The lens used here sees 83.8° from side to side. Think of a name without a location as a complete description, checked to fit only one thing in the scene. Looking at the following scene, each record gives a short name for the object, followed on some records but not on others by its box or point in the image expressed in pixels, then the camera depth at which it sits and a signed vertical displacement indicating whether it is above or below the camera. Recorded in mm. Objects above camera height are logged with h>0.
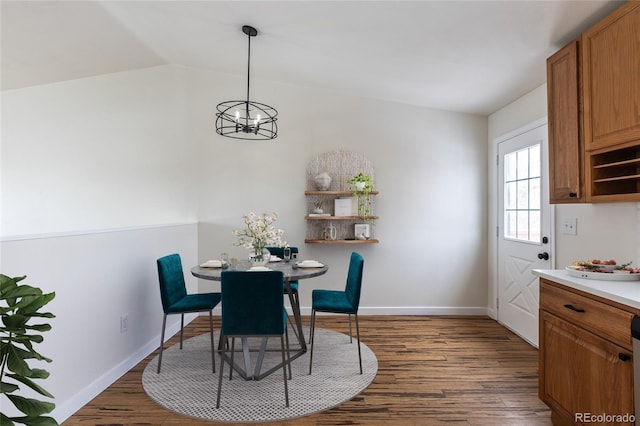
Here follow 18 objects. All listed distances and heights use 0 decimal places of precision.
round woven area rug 2286 -1218
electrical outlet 2818 -848
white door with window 3201 -65
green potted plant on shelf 4141 +342
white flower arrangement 3076 -127
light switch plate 2762 -43
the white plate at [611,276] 1904 -297
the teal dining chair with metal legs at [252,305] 2283 -566
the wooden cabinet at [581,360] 1571 -696
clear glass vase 3139 -344
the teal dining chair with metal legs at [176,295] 2861 -669
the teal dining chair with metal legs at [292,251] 3305 -387
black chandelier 4308 +1231
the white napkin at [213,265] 3023 -399
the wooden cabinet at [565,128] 2273 +623
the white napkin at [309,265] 2977 -389
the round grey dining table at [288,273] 2666 -421
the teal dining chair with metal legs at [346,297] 2885 -690
